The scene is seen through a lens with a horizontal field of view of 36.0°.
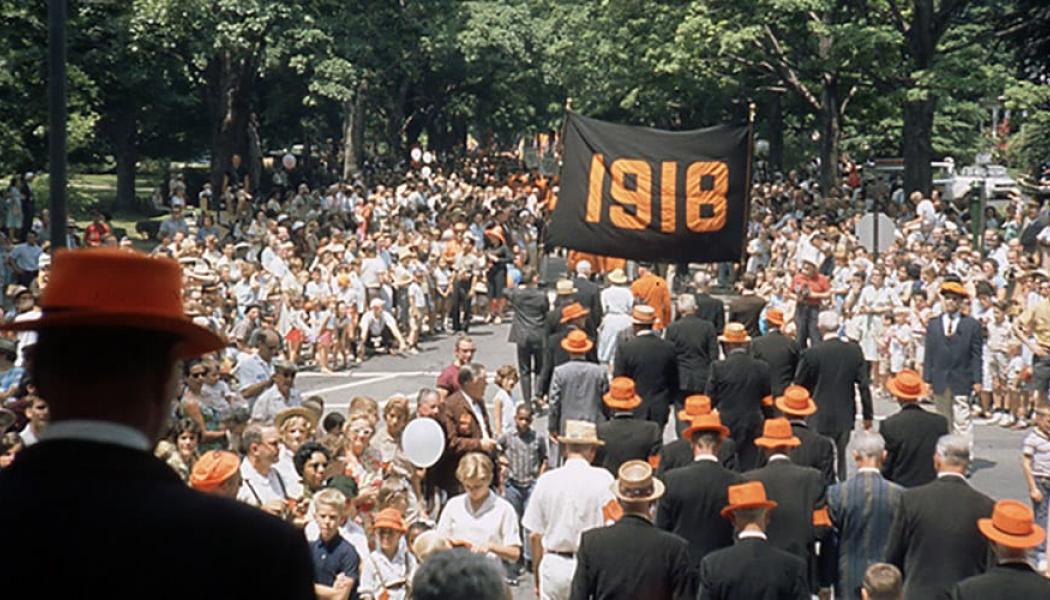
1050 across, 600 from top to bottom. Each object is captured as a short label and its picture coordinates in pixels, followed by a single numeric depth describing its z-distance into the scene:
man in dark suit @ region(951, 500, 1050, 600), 7.25
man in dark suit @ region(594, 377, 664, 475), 11.04
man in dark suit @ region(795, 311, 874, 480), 13.63
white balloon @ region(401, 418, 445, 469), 11.33
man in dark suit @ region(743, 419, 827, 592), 9.23
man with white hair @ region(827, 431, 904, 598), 9.51
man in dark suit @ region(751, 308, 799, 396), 13.98
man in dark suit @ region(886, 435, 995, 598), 8.58
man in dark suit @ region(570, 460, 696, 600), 7.72
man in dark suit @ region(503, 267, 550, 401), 19.14
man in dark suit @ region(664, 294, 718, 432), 14.62
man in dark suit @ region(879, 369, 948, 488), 11.02
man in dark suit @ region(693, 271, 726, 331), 16.52
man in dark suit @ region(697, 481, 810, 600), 7.48
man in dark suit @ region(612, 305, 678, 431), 13.52
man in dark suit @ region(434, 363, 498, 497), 11.80
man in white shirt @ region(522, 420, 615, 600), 9.48
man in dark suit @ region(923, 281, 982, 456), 16.03
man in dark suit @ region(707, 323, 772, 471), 12.71
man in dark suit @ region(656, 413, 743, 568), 9.08
